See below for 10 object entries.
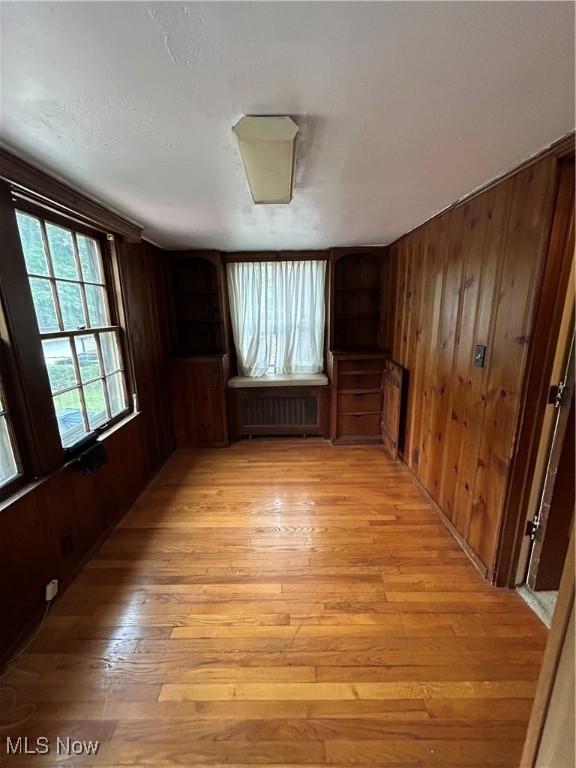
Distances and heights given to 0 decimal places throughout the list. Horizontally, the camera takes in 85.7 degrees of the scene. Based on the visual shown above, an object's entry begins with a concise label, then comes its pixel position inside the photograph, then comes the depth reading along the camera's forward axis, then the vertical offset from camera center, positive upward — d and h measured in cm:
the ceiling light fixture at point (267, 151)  109 +61
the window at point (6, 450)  148 -62
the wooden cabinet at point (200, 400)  341 -94
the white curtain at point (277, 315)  364 -3
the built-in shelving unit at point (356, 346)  343 -43
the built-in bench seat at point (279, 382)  354 -77
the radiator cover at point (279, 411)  365 -114
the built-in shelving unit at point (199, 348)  343 -41
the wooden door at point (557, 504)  145 -97
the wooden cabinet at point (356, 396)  341 -93
